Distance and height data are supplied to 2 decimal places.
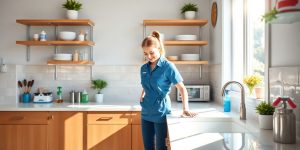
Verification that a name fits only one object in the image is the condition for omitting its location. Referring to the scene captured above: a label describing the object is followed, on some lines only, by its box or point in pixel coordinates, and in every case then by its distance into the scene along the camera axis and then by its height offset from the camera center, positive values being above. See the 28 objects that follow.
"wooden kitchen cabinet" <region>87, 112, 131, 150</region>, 3.50 -0.56
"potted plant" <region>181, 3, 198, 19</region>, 4.00 +0.81
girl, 2.69 -0.12
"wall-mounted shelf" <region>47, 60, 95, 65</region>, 3.85 +0.17
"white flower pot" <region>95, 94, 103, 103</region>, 4.01 -0.26
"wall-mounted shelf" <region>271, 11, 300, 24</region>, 1.56 +0.29
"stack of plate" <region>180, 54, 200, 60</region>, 3.91 +0.24
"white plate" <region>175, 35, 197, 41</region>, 3.89 +0.47
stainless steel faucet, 2.57 -0.26
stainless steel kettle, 1.66 -0.24
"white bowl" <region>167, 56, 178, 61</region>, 3.91 +0.22
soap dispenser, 3.11 -0.27
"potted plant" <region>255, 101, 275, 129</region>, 2.07 -0.25
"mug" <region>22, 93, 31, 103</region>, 4.01 -0.26
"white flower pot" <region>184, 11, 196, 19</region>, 4.00 +0.76
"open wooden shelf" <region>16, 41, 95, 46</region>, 3.83 +0.40
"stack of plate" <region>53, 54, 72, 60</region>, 3.86 +0.24
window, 2.97 +0.38
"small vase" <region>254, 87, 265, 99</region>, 2.78 -0.13
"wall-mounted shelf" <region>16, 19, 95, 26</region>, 3.84 +0.65
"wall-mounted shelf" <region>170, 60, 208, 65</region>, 3.88 +0.17
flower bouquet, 2.87 -0.04
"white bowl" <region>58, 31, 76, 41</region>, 3.88 +0.49
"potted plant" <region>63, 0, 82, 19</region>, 3.94 +0.83
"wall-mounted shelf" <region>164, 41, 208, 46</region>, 3.84 +0.39
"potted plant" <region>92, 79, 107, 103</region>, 4.01 -0.11
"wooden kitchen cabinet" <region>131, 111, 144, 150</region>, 3.49 -0.56
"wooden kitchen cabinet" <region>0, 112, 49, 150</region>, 3.50 -0.57
